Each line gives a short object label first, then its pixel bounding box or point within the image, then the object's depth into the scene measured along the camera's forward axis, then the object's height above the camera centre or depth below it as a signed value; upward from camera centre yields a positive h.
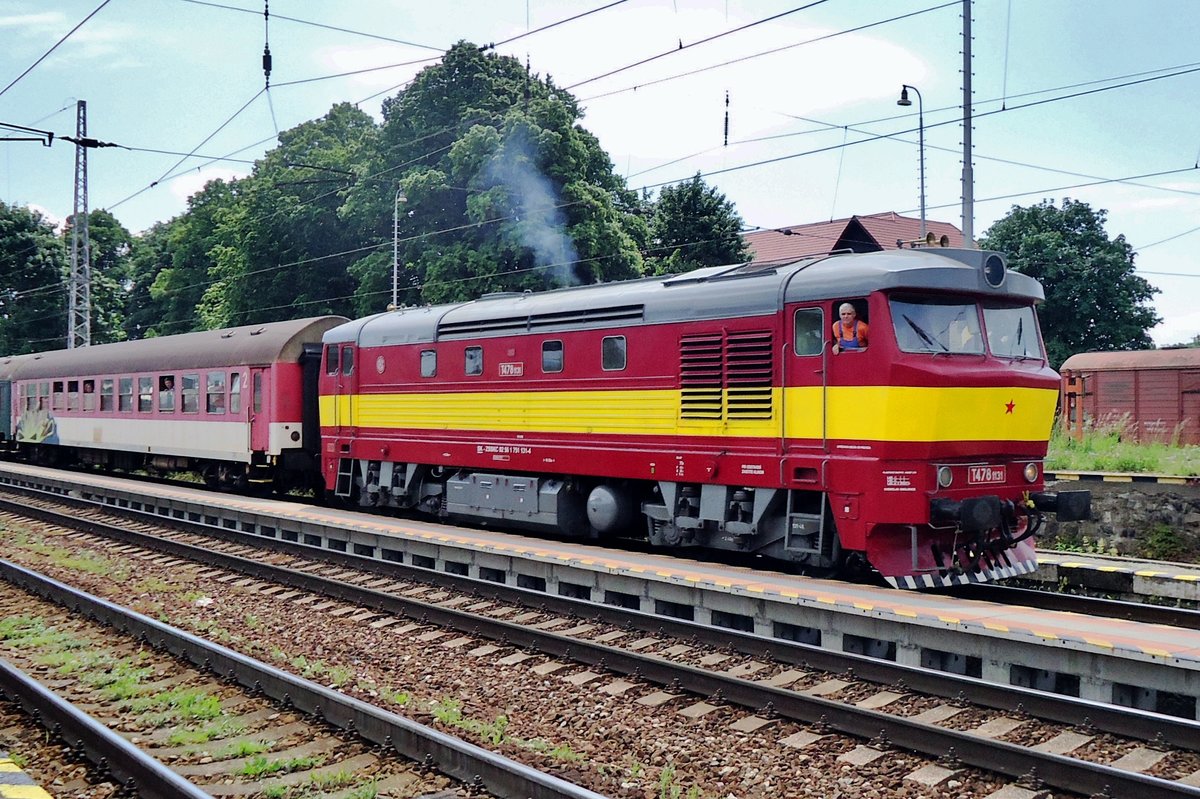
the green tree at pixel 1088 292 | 49.41 +6.18
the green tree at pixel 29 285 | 67.69 +9.17
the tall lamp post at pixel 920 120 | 28.62 +8.76
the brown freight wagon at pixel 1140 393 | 32.34 +0.97
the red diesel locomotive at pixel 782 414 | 11.41 +0.12
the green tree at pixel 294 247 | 50.06 +8.76
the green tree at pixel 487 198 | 37.78 +8.56
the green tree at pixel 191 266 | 73.38 +11.40
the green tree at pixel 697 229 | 42.84 +8.05
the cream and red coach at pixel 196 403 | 22.94 +0.56
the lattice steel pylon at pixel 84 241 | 41.19 +7.33
